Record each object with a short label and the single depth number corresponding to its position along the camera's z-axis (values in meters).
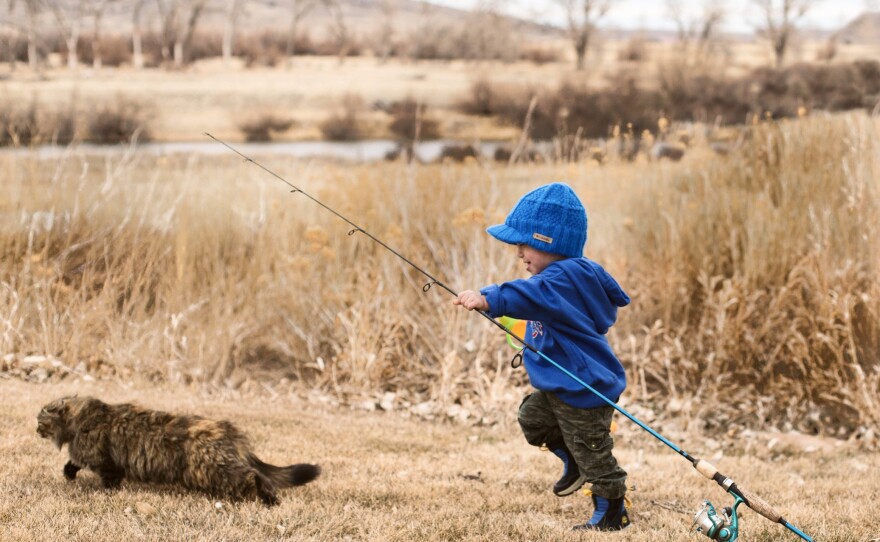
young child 3.85
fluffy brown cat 4.16
